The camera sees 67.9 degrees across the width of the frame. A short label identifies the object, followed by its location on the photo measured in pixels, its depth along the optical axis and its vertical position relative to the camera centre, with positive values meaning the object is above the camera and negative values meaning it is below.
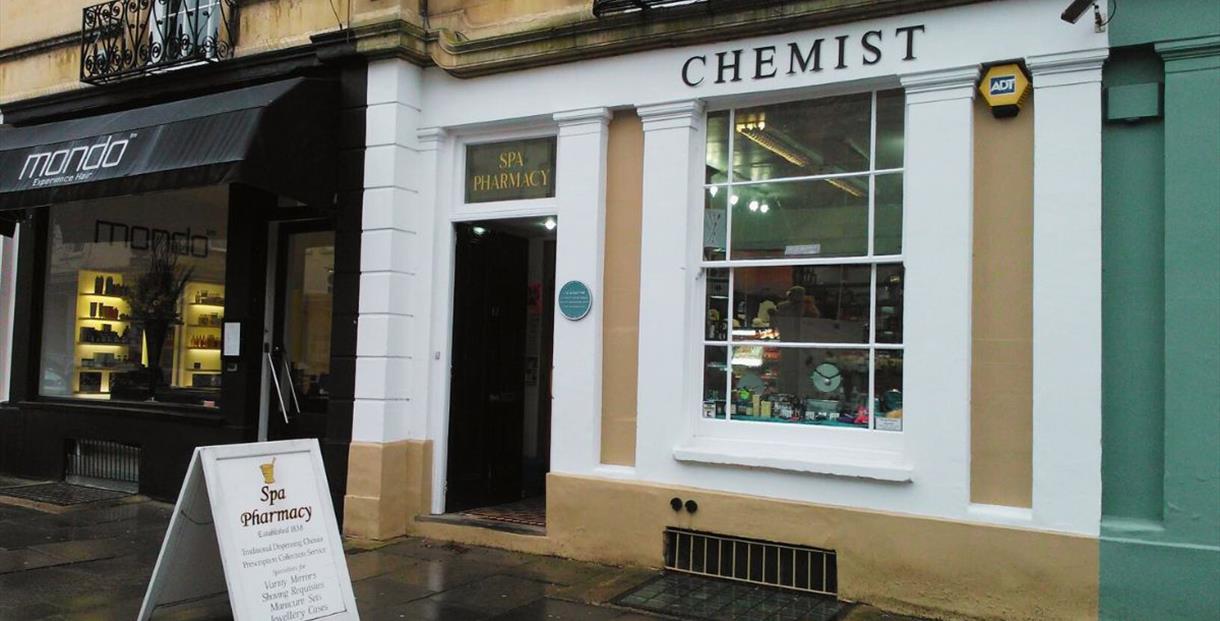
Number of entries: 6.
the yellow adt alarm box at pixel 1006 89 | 5.82 +1.74
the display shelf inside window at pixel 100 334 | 10.89 +0.02
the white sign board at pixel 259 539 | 4.88 -1.13
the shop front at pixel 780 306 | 5.67 +0.34
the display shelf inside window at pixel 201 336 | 9.89 +0.01
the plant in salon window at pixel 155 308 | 10.49 +0.34
